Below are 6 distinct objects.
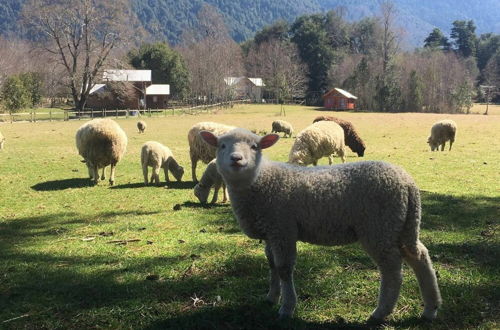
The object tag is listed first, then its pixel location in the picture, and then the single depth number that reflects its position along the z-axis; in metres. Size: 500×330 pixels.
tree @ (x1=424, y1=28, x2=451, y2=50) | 112.94
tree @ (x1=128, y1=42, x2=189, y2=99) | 80.44
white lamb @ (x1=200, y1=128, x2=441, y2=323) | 4.32
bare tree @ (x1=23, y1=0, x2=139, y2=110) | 56.31
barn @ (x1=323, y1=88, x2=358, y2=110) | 77.94
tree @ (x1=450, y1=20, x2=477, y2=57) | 109.62
